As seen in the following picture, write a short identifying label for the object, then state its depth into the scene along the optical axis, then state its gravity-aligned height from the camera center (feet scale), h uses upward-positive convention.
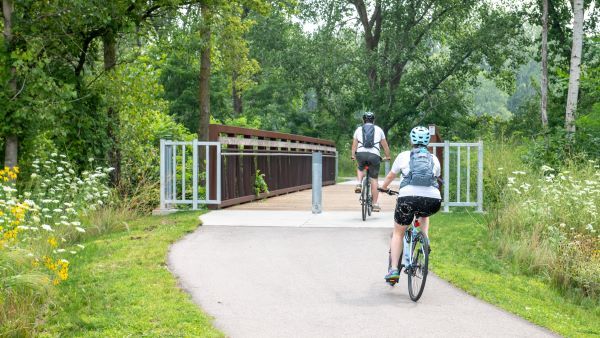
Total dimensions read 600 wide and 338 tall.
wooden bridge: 47.34 -1.77
